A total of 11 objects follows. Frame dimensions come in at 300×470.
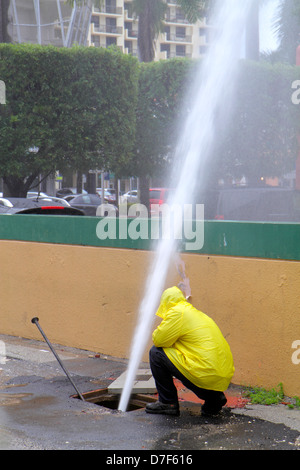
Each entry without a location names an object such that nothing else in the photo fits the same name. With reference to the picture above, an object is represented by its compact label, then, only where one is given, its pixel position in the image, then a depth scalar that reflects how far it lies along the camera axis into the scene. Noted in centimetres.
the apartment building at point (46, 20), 4631
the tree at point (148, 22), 2719
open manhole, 617
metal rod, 615
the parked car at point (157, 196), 2988
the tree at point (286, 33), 3569
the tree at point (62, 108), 1928
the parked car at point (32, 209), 991
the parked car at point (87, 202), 2924
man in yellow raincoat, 533
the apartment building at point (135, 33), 8306
